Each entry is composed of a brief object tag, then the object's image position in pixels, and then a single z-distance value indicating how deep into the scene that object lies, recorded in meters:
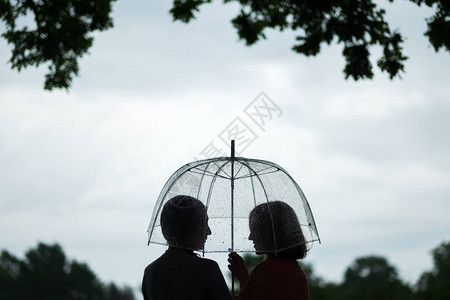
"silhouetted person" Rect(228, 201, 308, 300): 11.04
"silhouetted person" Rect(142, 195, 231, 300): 10.33
